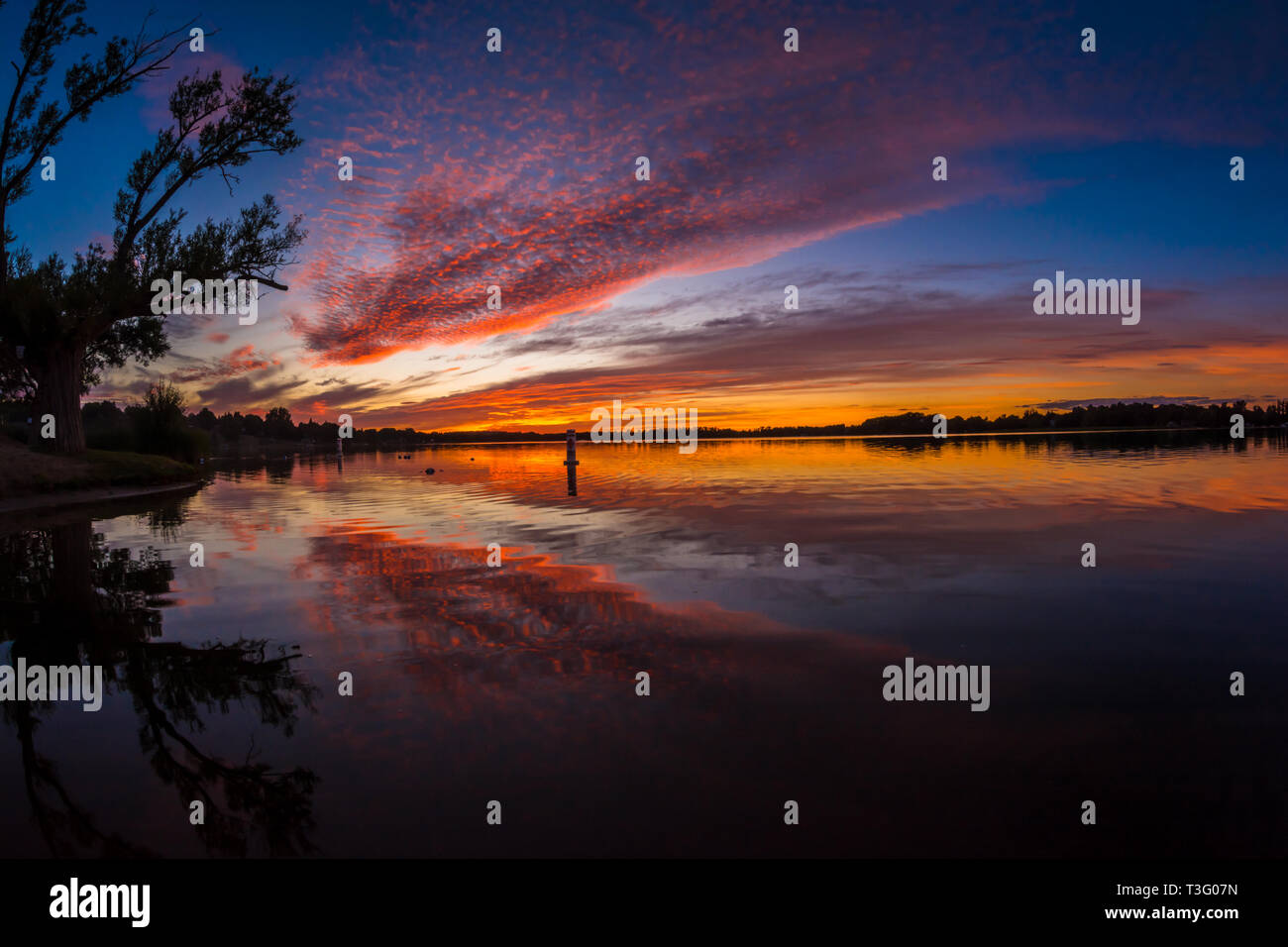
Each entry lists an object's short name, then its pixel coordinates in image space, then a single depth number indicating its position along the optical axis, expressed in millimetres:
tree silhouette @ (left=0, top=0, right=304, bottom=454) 22609
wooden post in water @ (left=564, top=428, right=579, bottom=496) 26625
